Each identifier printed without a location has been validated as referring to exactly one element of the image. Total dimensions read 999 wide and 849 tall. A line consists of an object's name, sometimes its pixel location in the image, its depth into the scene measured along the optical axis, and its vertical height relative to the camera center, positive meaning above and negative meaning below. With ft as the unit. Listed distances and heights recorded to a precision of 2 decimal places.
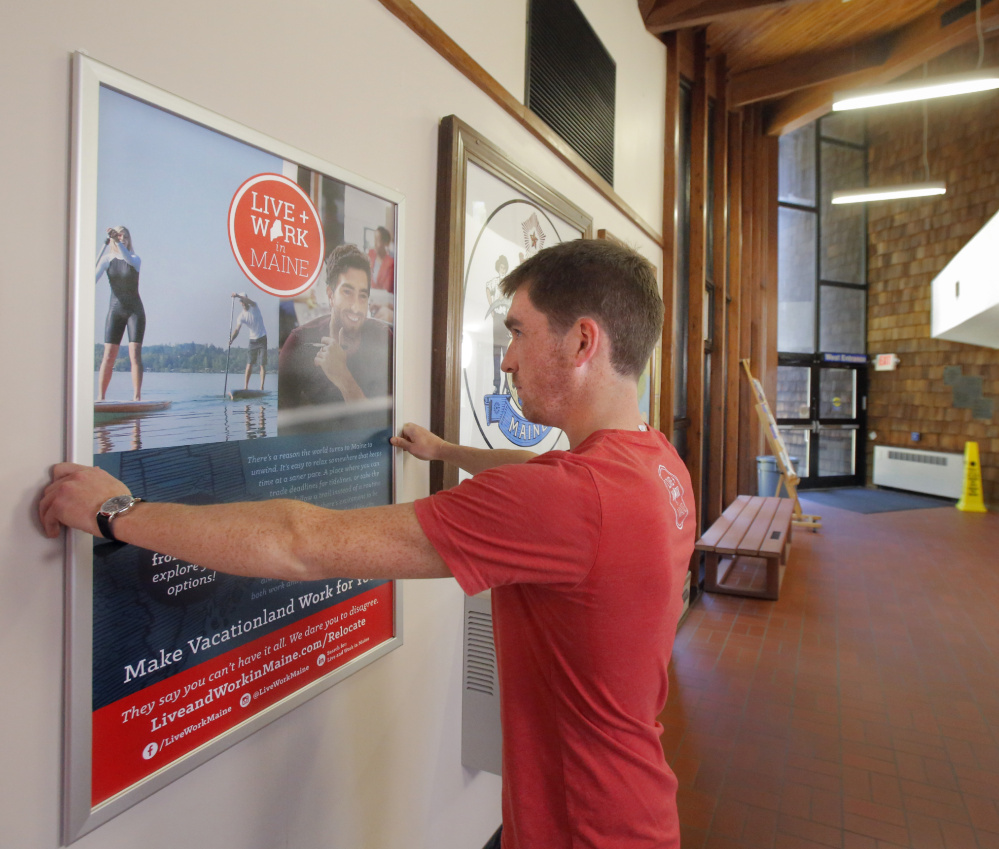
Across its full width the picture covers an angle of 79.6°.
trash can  26.71 -2.16
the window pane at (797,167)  32.73 +14.29
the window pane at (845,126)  33.81 +17.13
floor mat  28.60 -3.63
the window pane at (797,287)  33.58 +7.91
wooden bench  14.62 -2.91
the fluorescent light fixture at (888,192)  24.86 +9.94
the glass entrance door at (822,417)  33.40 +0.59
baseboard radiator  30.12 -2.19
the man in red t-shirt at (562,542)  2.73 -0.58
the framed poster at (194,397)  2.86 +0.11
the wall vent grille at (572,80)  7.80 +5.02
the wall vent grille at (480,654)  6.05 -2.37
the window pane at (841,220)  34.06 +11.94
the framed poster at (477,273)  5.65 +1.51
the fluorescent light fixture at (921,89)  17.88 +10.43
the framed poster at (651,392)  12.67 +0.71
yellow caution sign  28.17 -2.58
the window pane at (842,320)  34.42 +6.24
